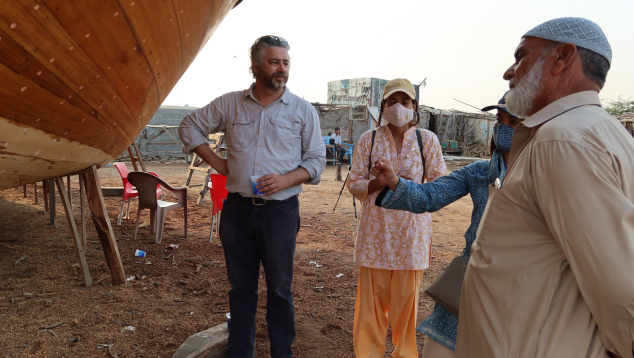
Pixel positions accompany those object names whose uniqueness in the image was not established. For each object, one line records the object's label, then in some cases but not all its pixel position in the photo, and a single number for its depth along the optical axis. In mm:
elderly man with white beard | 804
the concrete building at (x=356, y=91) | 28375
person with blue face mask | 1647
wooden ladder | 7694
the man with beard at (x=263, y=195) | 2285
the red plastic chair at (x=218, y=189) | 4984
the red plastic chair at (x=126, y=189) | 5805
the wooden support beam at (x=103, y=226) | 3605
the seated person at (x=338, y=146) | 14673
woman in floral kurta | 2344
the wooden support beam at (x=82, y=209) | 4086
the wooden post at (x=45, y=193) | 6281
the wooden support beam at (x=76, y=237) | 3572
